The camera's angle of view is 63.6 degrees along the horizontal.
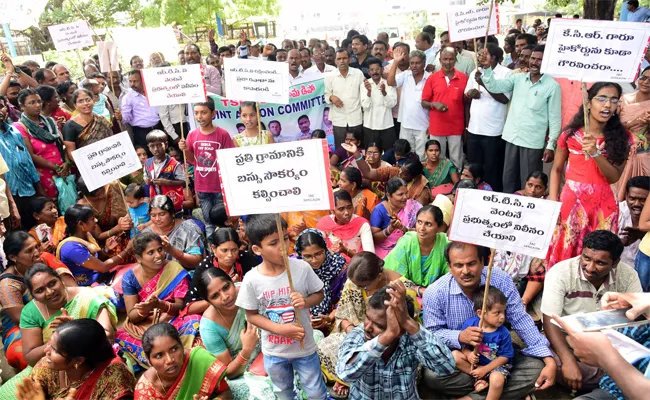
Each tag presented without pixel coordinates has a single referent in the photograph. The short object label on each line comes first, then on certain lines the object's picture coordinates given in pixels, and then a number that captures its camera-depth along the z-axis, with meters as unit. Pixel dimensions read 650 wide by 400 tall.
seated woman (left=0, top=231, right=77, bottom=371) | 4.15
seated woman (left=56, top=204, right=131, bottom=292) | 4.93
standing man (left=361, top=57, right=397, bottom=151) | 7.42
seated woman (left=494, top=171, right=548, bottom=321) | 4.50
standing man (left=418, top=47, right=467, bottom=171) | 6.98
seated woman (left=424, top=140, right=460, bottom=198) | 6.46
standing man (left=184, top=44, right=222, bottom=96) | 9.19
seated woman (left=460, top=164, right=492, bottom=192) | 6.05
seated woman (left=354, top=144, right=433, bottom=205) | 5.94
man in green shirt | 5.95
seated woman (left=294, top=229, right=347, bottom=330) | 4.23
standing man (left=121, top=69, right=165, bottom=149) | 8.24
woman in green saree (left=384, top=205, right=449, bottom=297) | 4.41
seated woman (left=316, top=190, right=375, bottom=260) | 5.02
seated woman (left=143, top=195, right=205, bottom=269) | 5.09
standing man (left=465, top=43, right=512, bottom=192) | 6.61
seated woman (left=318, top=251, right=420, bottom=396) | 3.71
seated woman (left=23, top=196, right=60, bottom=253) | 5.20
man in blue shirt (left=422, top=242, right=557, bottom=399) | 3.48
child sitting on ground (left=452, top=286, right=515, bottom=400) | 3.38
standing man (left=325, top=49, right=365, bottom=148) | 7.63
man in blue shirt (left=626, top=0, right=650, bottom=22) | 11.30
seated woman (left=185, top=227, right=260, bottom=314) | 4.30
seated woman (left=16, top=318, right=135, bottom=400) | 3.15
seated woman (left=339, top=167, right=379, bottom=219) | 5.73
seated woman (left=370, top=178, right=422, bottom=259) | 5.35
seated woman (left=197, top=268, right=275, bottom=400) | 3.65
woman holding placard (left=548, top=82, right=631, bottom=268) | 4.07
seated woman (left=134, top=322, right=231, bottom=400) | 3.10
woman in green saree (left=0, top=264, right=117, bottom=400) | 3.75
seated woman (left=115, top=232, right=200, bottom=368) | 4.06
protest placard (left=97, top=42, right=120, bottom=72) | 8.74
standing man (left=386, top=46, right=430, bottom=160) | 7.32
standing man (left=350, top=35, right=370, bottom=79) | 8.92
